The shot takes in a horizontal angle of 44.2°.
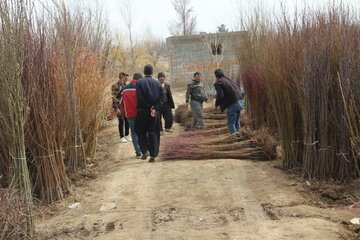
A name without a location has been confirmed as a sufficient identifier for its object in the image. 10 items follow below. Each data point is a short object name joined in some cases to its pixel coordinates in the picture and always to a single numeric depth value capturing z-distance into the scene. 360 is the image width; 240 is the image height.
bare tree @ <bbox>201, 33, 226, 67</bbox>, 16.56
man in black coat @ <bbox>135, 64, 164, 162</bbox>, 6.71
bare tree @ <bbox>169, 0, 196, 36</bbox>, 30.86
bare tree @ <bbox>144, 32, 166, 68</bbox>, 34.61
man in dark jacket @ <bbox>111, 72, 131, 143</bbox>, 8.43
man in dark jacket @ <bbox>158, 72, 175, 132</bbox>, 8.94
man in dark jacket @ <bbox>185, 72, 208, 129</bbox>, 9.12
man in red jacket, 7.12
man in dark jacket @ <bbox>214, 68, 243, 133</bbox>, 7.92
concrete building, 17.23
